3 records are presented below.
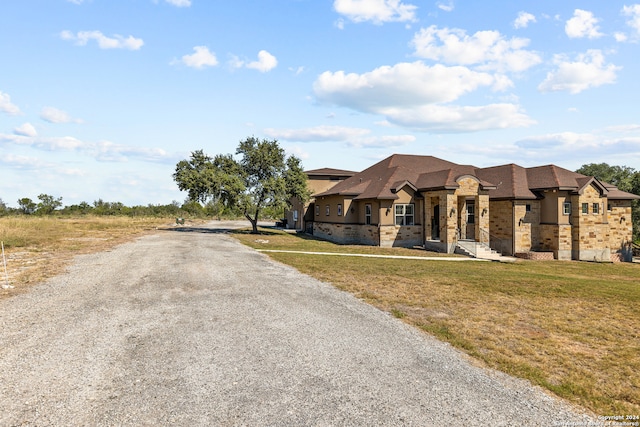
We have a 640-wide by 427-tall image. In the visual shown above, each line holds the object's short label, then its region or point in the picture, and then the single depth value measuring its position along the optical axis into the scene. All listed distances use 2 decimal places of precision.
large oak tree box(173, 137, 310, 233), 33.59
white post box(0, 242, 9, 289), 11.25
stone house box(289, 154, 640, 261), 26.06
